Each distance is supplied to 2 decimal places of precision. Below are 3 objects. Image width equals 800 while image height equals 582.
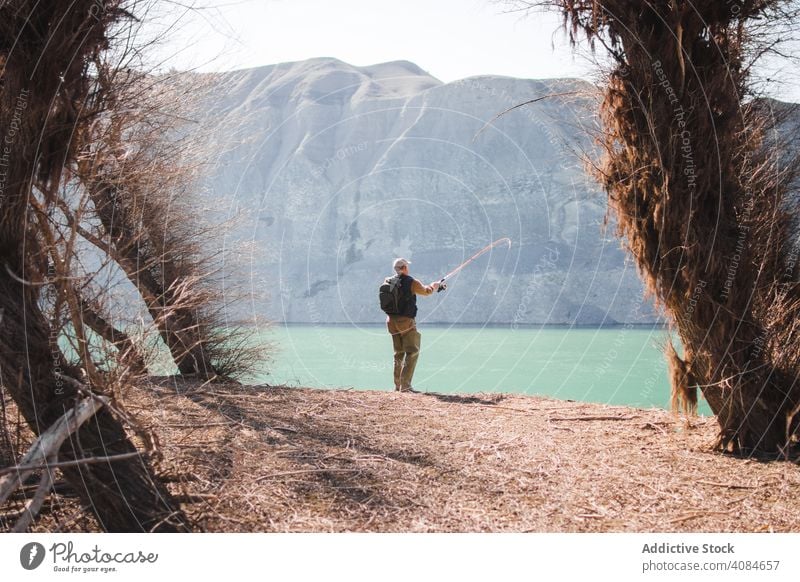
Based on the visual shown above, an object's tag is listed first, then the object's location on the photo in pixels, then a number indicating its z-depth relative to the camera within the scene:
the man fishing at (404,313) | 10.32
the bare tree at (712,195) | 5.79
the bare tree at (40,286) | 4.30
